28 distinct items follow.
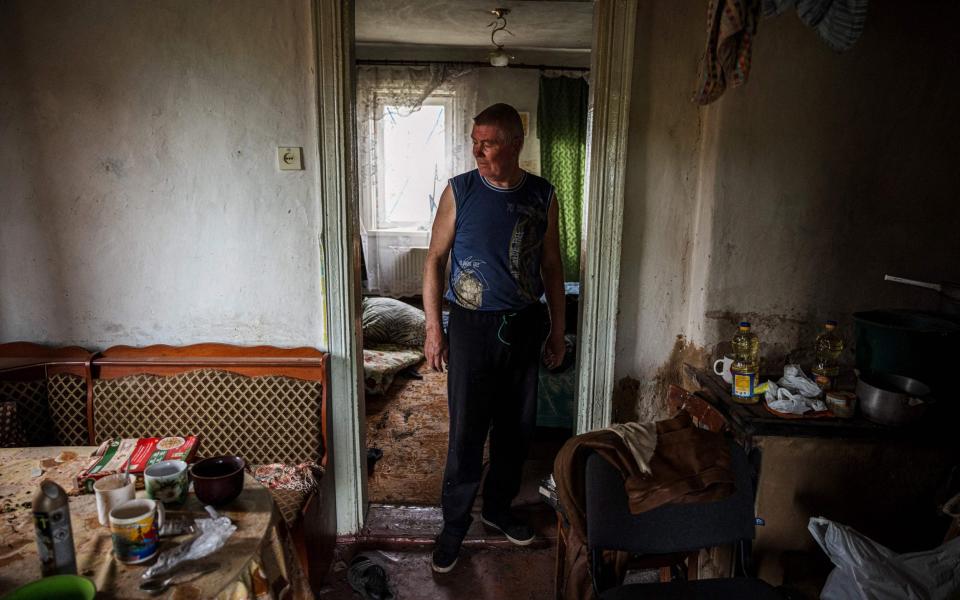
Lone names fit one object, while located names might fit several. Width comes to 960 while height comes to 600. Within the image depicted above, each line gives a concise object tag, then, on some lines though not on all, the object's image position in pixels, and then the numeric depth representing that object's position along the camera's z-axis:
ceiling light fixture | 4.84
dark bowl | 1.32
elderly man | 2.13
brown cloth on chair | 1.45
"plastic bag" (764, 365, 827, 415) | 1.83
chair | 1.43
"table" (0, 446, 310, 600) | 1.09
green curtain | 6.25
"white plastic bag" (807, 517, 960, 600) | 1.38
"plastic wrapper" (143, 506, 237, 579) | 1.12
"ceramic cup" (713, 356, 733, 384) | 2.06
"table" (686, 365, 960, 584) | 1.75
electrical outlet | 2.19
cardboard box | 1.58
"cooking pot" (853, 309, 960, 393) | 1.76
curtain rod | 6.23
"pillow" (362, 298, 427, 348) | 5.00
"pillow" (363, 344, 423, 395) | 4.20
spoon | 1.07
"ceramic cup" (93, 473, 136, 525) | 1.25
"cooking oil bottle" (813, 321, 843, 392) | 1.94
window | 6.46
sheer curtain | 6.25
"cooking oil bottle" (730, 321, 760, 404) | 1.90
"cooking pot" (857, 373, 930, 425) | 1.71
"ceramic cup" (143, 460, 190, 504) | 1.31
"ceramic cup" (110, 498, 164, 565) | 1.12
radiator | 6.65
